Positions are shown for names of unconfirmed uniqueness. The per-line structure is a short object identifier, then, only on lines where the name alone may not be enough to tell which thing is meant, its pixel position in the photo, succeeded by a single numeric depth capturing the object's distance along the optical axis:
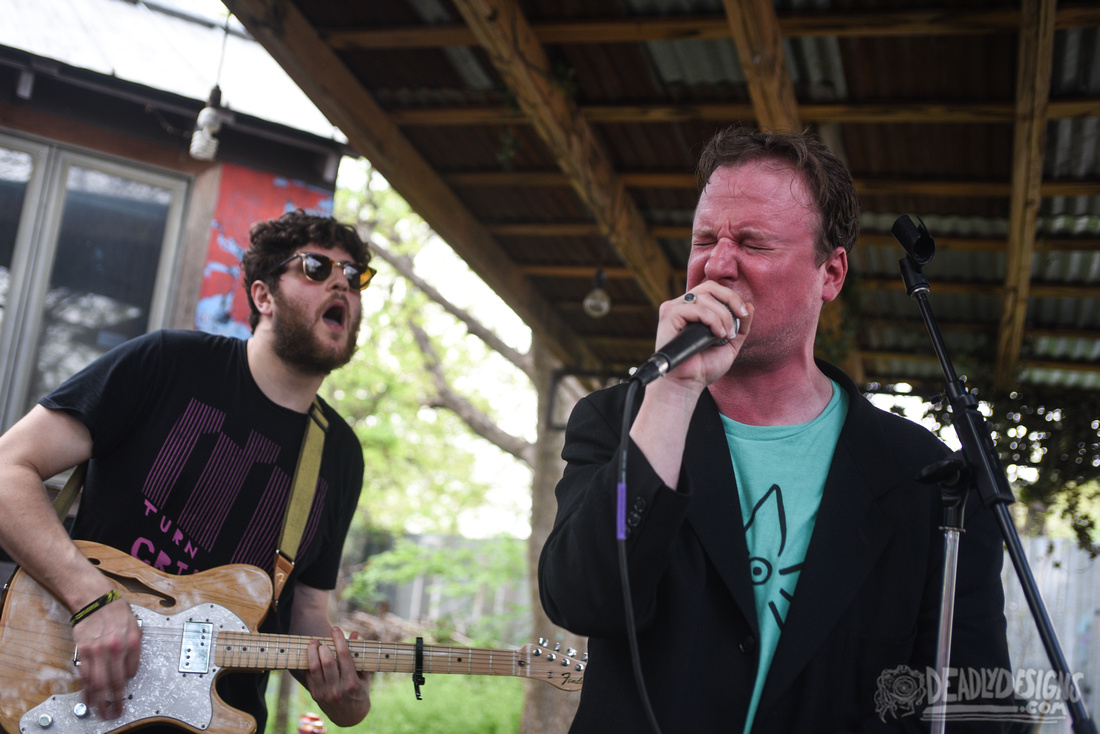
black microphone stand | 1.51
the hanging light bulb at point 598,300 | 7.13
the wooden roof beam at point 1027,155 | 3.84
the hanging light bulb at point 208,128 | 5.08
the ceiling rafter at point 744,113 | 4.62
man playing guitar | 2.83
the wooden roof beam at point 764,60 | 3.97
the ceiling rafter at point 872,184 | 5.28
